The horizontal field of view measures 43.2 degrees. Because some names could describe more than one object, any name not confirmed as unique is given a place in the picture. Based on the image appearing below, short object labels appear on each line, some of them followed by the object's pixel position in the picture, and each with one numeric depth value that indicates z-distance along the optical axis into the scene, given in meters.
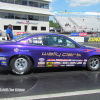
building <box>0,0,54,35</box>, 29.58
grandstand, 40.86
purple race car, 4.45
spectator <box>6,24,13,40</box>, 7.60
